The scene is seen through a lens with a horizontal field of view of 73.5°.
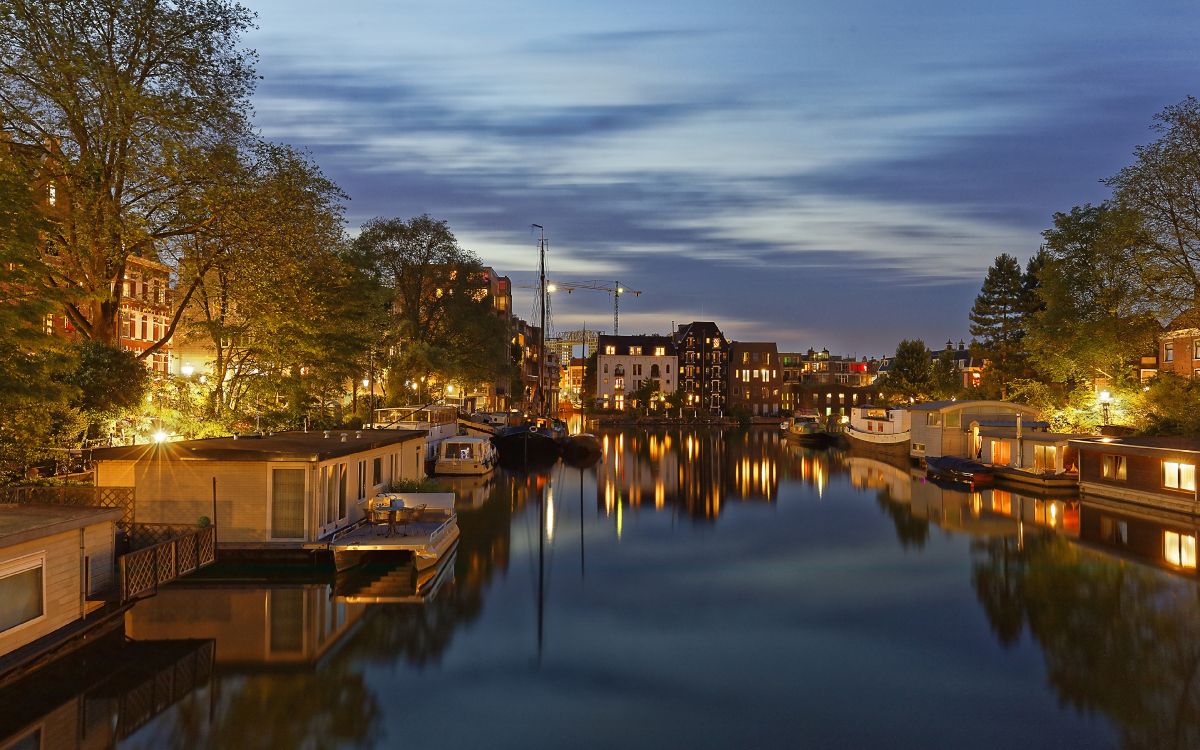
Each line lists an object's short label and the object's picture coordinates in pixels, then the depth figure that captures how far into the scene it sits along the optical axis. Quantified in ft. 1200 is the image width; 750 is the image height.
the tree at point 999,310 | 266.16
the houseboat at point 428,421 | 175.88
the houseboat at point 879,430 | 227.30
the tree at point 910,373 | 335.83
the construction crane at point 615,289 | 568.98
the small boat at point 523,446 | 212.84
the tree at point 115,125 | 83.92
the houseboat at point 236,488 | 75.31
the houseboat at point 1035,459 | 147.54
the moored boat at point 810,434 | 297.12
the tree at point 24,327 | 63.26
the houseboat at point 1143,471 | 117.08
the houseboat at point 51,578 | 45.34
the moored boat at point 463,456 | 171.73
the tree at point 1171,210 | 141.49
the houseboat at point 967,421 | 187.83
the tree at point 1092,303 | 153.69
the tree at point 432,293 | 219.20
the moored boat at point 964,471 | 163.53
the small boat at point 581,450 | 221.25
